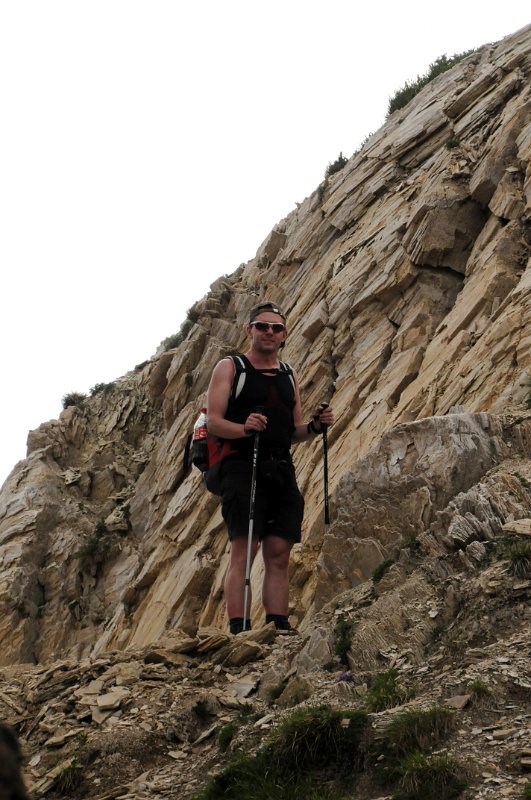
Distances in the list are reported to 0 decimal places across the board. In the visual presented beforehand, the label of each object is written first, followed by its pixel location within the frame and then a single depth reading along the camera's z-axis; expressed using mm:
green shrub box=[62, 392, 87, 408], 31453
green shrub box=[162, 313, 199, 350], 30406
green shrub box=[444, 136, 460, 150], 18969
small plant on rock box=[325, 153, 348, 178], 26672
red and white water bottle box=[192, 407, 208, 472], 9773
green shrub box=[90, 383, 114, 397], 31359
